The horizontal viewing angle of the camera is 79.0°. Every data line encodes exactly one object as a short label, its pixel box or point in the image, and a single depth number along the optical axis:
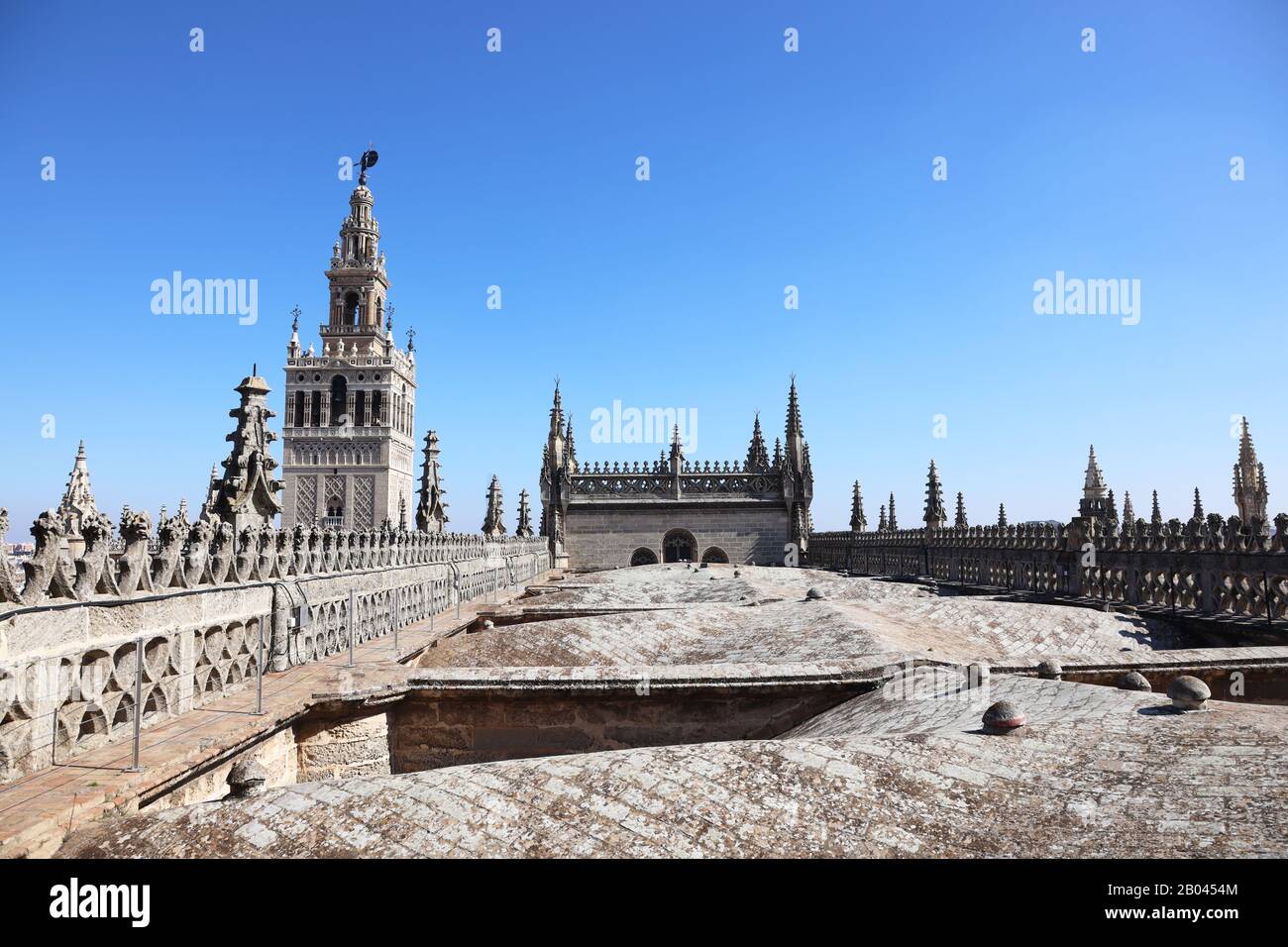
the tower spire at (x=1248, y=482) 37.56
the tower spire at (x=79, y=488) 29.70
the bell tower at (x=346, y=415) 74.69
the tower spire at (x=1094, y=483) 31.94
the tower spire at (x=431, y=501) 21.80
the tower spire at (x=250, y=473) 9.17
